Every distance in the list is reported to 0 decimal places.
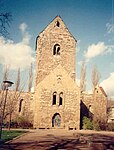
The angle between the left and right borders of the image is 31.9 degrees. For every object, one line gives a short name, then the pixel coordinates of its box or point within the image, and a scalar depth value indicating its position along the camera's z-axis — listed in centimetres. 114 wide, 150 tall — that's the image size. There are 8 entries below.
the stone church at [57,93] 2998
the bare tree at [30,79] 4638
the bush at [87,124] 3003
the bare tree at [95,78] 4066
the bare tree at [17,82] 4389
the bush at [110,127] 2984
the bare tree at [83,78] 4517
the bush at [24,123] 2956
